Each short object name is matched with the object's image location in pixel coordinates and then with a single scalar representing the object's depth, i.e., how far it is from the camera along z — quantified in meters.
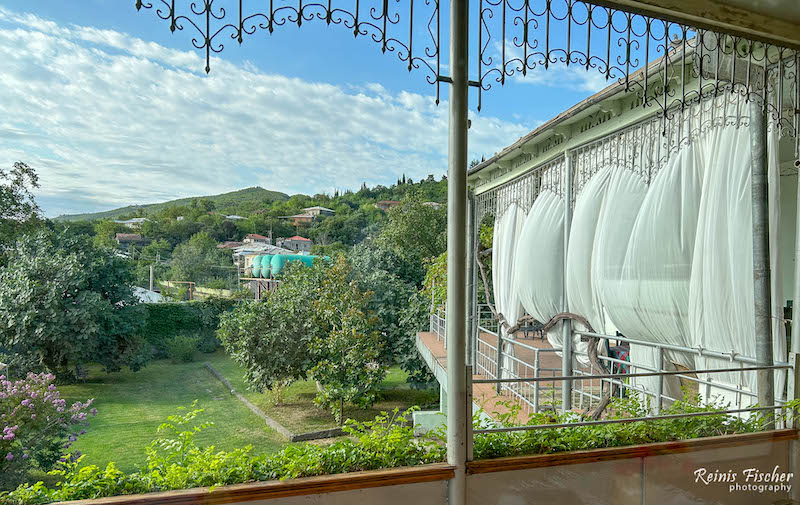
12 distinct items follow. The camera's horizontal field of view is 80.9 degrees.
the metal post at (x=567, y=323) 3.60
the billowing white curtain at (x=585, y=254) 3.35
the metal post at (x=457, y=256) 1.63
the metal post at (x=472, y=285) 5.51
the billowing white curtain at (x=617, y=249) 3.03
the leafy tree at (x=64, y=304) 5.95
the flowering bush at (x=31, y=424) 3.11
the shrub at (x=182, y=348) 7.84
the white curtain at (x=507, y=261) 4.72
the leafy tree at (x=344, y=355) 6.39
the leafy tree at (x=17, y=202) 5.82
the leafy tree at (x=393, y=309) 7.58
